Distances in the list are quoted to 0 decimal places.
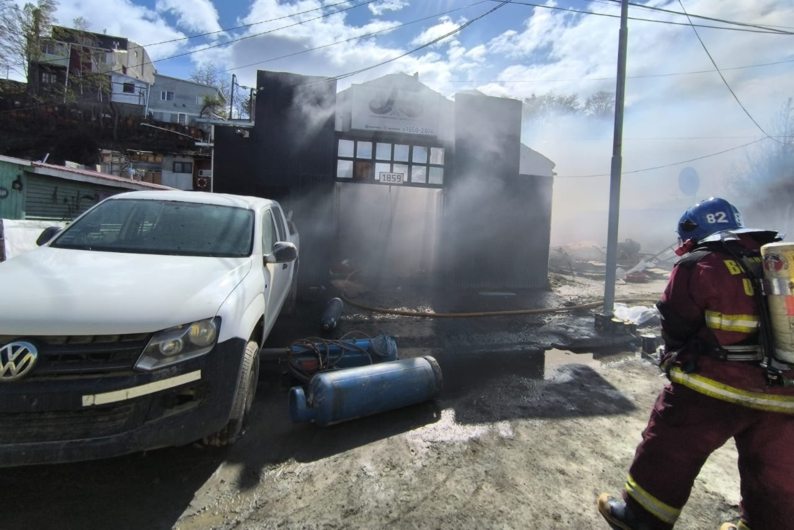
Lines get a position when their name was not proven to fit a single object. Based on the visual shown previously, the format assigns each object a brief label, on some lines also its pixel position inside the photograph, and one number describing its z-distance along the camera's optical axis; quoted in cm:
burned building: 921
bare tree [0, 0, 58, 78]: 2417
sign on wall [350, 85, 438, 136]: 959
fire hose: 734
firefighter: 189
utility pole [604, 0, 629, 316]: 668
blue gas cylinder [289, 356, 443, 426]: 316
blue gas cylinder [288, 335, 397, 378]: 395
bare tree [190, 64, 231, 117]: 3383
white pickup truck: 207
